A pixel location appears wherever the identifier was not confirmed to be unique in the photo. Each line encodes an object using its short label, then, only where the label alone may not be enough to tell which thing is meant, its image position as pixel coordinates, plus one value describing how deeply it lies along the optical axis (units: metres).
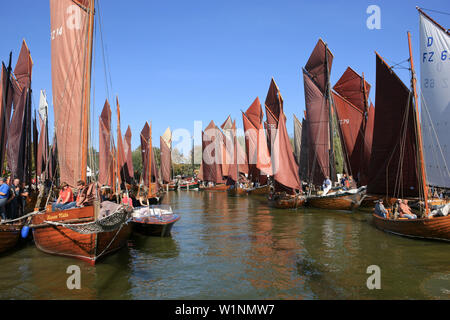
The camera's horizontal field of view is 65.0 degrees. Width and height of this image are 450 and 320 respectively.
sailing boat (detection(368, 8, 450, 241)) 16.47
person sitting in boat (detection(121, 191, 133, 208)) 17.48
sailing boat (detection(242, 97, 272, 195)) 47.31
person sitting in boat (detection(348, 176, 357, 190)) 32.79
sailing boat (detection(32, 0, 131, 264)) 11.56
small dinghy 16.69
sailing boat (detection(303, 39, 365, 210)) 30.53
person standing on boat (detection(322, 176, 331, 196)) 28.89
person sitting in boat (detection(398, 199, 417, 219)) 16.42
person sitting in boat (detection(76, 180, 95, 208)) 12.30
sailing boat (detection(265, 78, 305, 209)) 28.77
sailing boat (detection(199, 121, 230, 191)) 58.50
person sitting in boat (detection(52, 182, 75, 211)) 13.09
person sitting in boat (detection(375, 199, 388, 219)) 17.91
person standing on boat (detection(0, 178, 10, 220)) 13.25
